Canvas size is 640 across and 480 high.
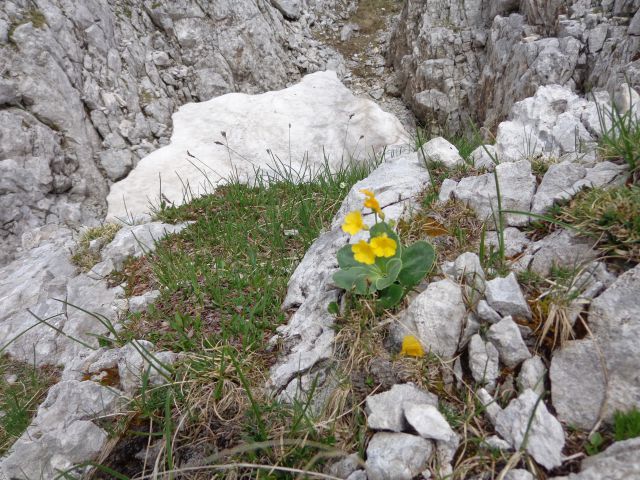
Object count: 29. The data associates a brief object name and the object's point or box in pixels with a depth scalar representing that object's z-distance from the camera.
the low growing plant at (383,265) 0.37
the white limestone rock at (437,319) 0.35
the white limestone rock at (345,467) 0.31
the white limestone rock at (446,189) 0.51
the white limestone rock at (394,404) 0.31
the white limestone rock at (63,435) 0.37
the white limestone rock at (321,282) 0.40
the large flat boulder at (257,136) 1.29
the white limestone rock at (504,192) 0.45
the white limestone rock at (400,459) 0.29
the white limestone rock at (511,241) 0.41
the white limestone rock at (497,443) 0.28
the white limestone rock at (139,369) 0.41
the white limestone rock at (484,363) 0.32
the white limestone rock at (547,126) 0.57
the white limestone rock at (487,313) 0.34
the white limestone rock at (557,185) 0.42
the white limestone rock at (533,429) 0.27
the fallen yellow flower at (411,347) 0.34
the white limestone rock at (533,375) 0.31
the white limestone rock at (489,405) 0.30
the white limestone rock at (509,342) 0.32
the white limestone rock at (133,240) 0.70
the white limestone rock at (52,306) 0.59
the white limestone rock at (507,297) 0.34
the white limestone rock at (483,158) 0.55
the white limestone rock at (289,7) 2.21
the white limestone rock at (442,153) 0.59
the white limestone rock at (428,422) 0.30
